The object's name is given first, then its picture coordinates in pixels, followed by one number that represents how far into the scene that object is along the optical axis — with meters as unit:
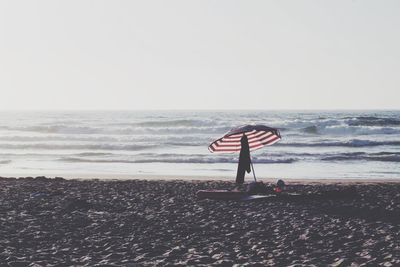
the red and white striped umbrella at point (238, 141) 16.70
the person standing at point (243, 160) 17.09
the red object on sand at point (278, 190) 15.08
